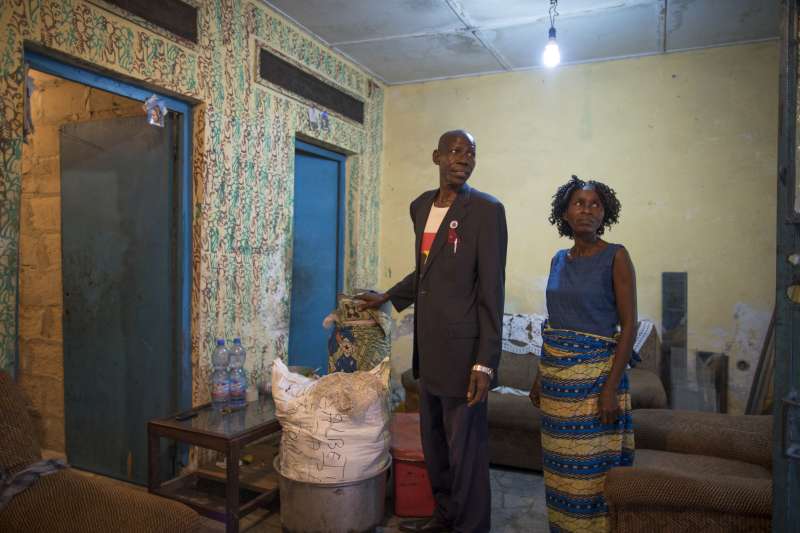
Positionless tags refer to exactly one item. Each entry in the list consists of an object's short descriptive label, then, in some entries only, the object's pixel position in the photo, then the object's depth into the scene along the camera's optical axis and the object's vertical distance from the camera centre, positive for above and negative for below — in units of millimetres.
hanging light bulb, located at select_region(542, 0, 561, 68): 3363 +1224
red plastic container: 2666 -1089
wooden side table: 2404 -815
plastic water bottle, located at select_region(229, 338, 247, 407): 2939 -665
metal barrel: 2393 -1082
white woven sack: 2365 -732
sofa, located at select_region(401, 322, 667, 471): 3312 -976
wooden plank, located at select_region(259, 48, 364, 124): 3570 +1182
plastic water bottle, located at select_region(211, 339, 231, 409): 2904 -690
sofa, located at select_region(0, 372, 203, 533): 1582 -725
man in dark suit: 2180 -242
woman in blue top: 2107 -478
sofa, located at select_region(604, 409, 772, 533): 1766 -780
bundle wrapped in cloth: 2801 -408
